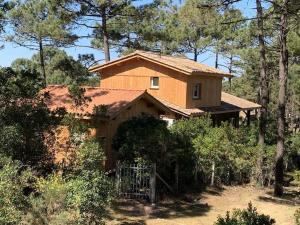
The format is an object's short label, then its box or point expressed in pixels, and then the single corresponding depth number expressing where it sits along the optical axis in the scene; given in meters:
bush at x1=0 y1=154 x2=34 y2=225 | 9.53
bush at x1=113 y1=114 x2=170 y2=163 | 17.94
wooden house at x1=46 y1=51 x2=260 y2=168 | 29.67
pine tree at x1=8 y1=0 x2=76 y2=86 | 33.75
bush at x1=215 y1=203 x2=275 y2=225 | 8.45
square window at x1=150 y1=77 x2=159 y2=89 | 31.72
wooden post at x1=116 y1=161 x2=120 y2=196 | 18.25
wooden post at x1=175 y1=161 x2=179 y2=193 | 19.80
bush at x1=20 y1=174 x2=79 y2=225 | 10.70
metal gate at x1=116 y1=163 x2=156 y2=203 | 17.94
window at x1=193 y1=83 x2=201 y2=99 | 32.12
